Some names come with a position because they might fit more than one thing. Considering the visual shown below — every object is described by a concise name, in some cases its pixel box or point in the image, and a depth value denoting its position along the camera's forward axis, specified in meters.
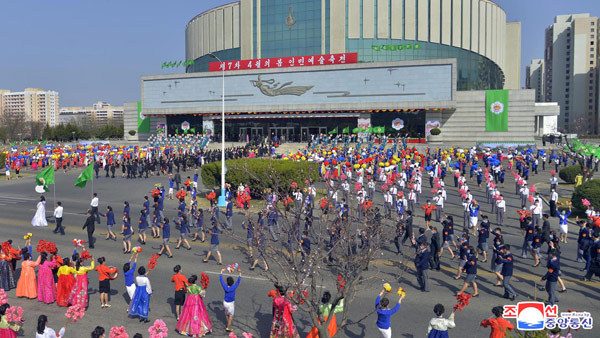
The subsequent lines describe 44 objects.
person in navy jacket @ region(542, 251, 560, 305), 11.40
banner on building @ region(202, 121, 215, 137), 65.08
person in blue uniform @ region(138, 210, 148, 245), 17.39
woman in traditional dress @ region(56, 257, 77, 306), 11.75
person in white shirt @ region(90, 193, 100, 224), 19.58
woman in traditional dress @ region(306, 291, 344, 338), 8.91
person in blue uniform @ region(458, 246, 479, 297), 12.12
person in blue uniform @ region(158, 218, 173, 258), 15.62
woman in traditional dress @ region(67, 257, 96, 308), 11.24
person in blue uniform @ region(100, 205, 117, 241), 18.05
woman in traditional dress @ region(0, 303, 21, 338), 8.78
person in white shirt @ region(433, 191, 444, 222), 21.25
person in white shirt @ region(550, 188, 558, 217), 22.09
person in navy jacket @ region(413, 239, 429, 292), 12.58
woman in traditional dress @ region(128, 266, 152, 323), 10.60
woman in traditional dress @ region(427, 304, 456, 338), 8.38
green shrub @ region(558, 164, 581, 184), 30.79
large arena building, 56.19
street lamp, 25.58
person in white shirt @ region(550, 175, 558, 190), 25.04
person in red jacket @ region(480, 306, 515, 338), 8.12
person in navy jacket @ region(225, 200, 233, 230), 18.64
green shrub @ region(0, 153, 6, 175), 41.03
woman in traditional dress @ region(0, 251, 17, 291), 12.71
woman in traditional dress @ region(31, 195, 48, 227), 20.31
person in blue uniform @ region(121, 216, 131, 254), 16.22
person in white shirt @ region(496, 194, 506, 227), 20.30
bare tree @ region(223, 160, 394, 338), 8.02
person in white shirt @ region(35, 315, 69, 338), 8.05
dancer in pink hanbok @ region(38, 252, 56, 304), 12.09
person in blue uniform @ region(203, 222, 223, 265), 14.57
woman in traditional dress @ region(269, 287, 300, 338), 9.15
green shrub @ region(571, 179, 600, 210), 21.81
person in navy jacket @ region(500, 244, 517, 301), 12.05
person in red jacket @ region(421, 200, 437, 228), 18.59
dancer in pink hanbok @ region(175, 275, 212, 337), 10.00
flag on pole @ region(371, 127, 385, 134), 57.47
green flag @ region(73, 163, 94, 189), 21.89
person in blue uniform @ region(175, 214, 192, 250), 16.58
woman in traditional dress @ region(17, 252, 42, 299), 12.38
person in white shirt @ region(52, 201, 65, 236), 18.94
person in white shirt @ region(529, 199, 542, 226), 19.09
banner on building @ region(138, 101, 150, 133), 72.56
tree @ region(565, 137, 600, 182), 28.31
